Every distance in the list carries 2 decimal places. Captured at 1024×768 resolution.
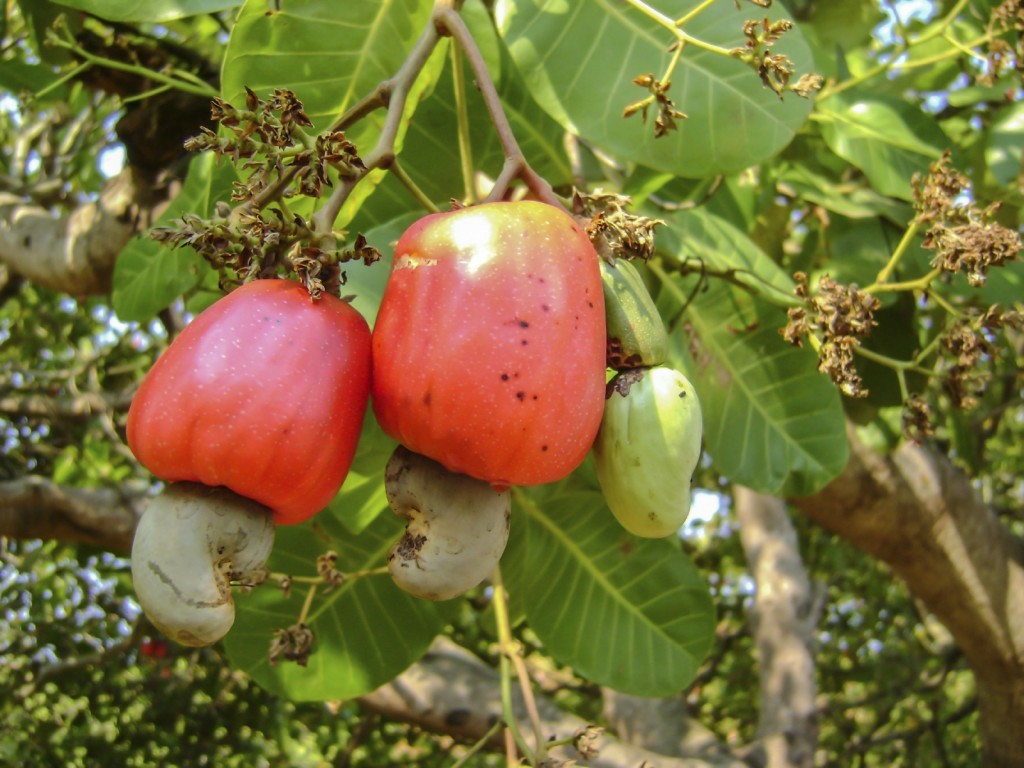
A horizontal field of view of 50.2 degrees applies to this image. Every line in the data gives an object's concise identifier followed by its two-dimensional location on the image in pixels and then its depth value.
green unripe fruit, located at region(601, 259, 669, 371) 0.26
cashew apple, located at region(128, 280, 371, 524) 0.22
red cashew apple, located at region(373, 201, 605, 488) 0.22
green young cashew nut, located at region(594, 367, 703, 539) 0.25
